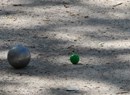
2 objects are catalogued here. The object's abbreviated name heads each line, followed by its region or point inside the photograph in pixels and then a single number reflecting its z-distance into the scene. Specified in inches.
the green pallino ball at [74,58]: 313.5
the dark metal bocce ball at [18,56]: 299.9
